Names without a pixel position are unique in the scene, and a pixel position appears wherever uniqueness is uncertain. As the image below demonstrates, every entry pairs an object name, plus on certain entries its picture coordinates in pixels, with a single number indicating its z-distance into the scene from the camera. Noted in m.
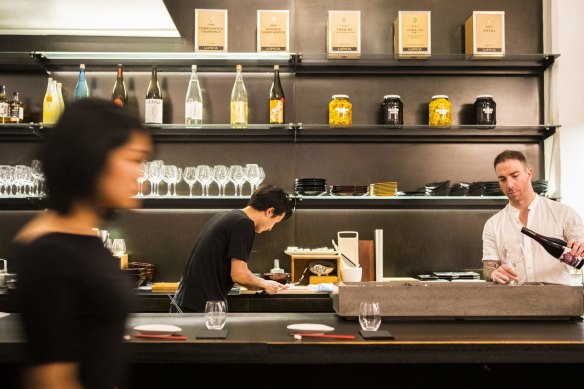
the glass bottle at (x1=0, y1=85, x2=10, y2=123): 4.20
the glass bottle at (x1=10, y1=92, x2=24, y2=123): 4.20
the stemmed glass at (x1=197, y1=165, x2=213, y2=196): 4.09
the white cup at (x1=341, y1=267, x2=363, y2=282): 3.80
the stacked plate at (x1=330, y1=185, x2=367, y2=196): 4.10
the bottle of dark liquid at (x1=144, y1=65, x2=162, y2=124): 4.18
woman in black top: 1.20
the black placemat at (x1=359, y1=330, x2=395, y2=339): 2.08
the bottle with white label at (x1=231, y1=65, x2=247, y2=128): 4.19
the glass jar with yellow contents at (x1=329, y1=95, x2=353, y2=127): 4.20
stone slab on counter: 2.48
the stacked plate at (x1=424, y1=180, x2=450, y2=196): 4.10
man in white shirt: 3.22
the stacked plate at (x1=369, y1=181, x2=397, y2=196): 4.05
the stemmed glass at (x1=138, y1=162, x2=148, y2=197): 4.06
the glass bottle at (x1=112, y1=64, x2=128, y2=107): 4.30
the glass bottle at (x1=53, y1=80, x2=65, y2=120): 4.29
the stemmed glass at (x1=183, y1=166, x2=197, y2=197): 4.10
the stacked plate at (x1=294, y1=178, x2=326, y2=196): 4.08
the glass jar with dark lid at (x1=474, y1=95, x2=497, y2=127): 4.22
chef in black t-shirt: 3.10
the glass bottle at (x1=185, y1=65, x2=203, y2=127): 4.21
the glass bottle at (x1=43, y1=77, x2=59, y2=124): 4.20
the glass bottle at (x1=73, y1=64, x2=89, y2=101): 4.27
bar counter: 2.00
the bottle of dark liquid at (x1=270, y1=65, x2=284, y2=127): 4.18
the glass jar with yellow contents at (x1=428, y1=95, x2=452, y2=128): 4.20
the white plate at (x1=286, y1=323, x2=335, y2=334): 2.16
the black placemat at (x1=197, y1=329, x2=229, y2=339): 2.08
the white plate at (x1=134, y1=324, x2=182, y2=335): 2.12
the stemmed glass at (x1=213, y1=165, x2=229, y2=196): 4.09
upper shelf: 4.22
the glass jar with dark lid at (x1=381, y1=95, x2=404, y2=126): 4.18
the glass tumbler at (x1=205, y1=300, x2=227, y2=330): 2.21
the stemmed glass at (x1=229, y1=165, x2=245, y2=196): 4.09
